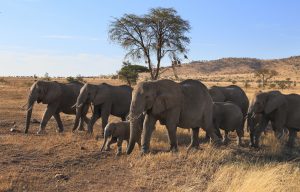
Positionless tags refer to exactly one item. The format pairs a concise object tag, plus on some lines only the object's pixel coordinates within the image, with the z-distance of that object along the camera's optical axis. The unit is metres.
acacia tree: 36.69
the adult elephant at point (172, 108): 12.92
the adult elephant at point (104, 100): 17.95
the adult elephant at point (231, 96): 20.50
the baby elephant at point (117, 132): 14.37
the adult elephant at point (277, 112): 16.39
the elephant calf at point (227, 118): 16.33
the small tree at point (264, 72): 81.00
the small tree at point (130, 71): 60.26
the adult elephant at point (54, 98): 18.56
